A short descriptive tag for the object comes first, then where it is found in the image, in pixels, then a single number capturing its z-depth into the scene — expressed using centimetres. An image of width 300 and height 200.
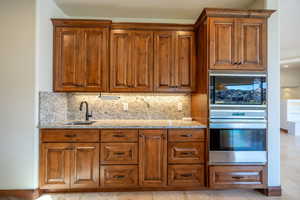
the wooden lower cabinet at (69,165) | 247
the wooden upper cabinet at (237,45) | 252
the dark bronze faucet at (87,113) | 306
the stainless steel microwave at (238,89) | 252
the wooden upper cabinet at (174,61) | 296
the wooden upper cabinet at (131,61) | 293
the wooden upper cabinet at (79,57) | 286
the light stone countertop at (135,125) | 250
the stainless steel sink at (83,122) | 295
